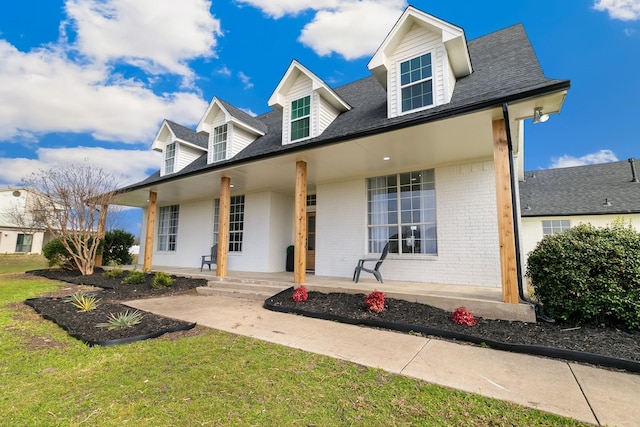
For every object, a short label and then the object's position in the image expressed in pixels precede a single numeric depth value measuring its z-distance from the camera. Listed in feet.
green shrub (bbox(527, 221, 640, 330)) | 12.31
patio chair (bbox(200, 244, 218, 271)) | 34.97
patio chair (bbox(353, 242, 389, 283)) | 22.09
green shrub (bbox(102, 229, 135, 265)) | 46.75
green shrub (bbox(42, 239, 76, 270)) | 36.37
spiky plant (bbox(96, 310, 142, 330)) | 13.93
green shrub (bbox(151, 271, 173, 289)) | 26.13
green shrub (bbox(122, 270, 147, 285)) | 28.07
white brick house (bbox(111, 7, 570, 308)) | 16.81
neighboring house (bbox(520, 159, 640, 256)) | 41.96
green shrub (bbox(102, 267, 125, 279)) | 31.01
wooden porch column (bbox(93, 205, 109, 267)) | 34.88
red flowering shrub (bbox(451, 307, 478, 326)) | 14.07
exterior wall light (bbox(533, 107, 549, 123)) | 15.15
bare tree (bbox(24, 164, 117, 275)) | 32.37
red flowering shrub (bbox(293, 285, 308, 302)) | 19.45
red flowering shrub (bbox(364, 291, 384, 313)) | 16.24
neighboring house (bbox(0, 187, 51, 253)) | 82.64
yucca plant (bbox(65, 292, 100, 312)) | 17.22
